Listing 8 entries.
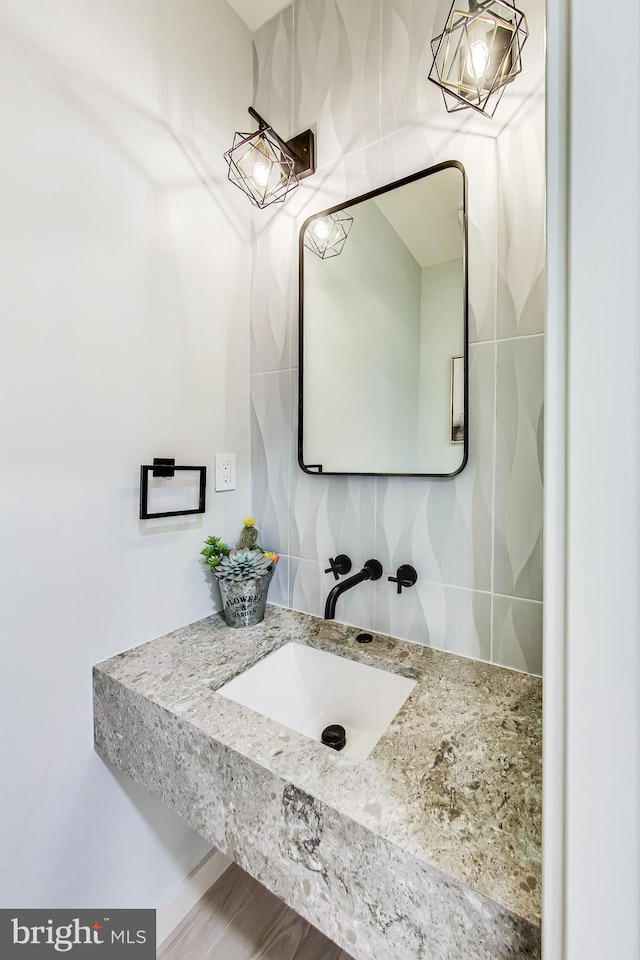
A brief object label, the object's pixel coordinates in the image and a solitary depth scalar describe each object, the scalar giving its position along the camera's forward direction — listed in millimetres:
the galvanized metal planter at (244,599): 1137
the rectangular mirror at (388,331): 976
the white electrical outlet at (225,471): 1267
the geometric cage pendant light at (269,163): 1161
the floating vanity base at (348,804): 463
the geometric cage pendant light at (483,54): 824
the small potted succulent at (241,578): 1132
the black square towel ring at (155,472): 1028
